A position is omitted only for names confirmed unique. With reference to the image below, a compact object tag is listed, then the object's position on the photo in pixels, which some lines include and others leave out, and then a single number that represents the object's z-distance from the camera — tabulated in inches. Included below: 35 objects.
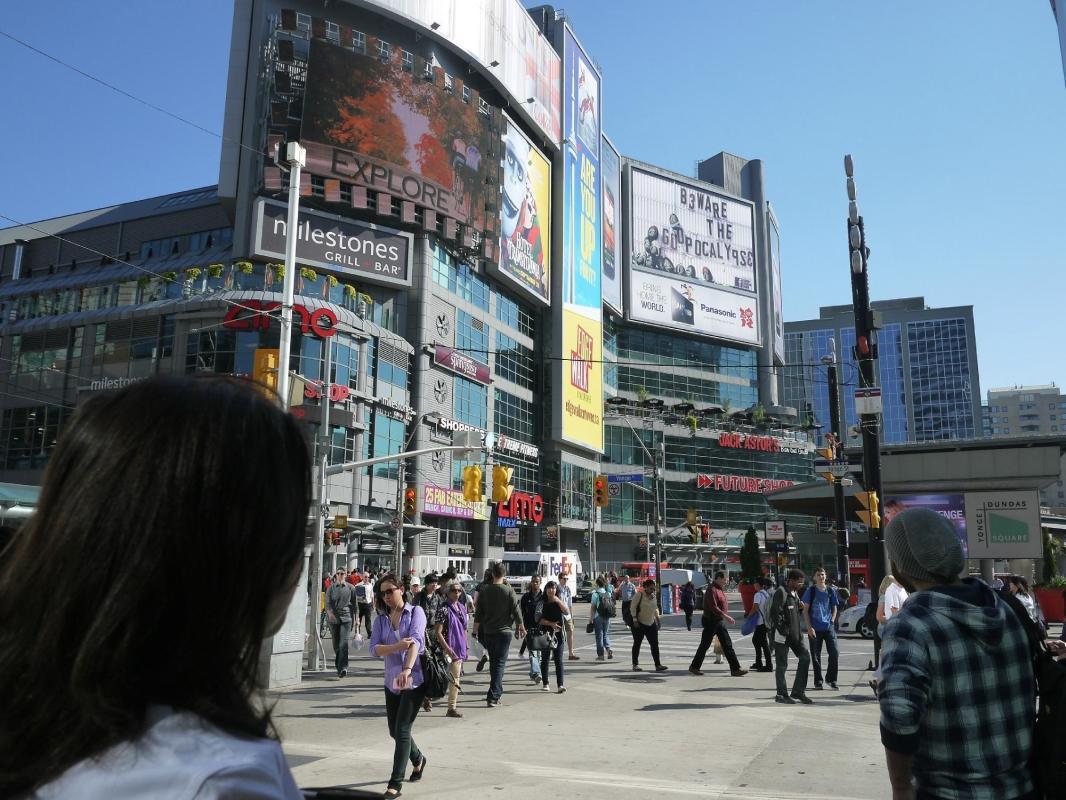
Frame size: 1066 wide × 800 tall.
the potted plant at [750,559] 1898.4
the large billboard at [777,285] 4190.5
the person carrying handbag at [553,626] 558.9
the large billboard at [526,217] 2532.0
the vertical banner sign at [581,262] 2842.0
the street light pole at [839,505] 1022.4
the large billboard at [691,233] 3617.1
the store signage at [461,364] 2180.1
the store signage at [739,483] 3334.2
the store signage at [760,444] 3415.4
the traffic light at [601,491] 1536.7
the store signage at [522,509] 2421.3
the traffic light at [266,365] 619.2
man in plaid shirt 115.3
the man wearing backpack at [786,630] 514.6
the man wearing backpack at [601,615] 753.0
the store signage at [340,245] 1947.6
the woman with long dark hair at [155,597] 39.6
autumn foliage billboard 2039.9
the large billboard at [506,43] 2279.8
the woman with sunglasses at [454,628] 446.0
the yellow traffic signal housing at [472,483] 984.6
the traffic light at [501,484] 919.0
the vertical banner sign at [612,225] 3280.0
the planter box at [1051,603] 1033.5
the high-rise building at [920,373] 6358.3
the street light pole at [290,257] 636.1
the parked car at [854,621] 980.6
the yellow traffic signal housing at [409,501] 1250.5
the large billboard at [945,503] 1209.4
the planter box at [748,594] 1352.6
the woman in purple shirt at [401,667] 302.5
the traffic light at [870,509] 733.3
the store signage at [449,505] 2060.8
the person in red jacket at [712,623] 644.1
